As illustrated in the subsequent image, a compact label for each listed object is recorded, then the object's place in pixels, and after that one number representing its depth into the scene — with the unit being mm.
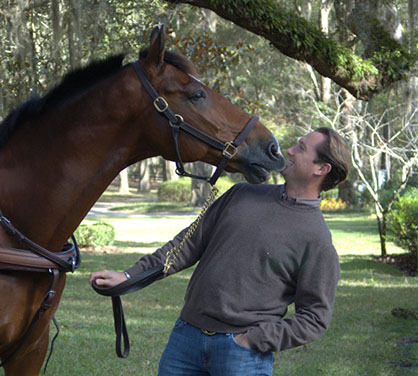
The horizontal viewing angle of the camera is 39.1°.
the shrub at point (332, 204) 28052
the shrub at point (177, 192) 34922
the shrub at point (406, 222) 11216
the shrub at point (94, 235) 14828
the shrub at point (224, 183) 30038
